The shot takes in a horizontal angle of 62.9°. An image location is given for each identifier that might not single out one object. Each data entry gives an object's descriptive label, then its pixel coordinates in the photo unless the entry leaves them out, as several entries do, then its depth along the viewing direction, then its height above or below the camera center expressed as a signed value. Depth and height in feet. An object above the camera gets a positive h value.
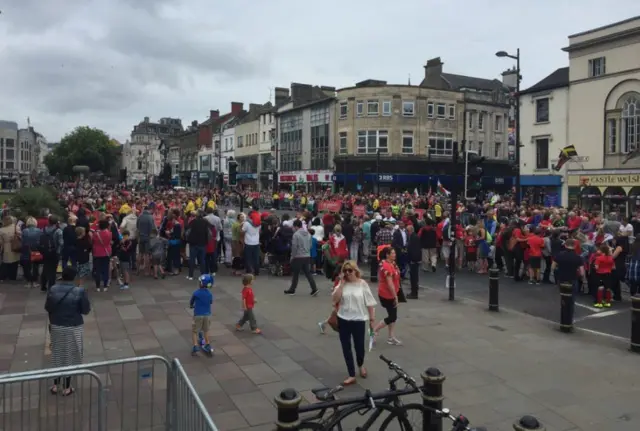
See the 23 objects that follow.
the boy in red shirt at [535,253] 45.29 -5.69
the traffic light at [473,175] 41.70 +1.04
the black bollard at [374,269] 46.73 -7.28
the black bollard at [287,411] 12.76 -5.48
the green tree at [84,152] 359.46 +24.82
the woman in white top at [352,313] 22.29 -5.33
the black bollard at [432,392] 15.46 -6.08
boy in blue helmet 25.43 -6.01
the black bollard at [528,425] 11.57 -5.27
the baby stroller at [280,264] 48.57 -7.13
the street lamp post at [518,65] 73.92 +17.59
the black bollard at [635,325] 27.48 -7.24
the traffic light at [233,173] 61.00 +1.67
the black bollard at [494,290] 36.29 -7.06
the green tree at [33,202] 56.39 -1.79
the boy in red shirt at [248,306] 28.28 -6.57
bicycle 13.69 -6.11
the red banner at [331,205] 84.89 -2.96
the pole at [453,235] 39.65 -3.60
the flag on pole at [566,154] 109.09 +7.20
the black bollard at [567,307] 31.32 -7.14
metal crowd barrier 13.56 -6.89
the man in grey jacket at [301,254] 39.09 -5.00
